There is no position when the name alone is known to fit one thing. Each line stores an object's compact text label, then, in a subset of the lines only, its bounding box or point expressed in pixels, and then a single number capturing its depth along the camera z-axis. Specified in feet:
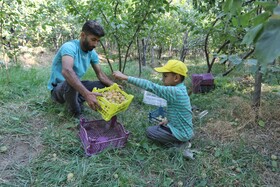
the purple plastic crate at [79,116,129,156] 7.08
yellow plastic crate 6.64
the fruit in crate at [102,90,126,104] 7.25
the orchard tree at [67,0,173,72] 11.34
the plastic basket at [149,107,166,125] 9.48
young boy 7.10
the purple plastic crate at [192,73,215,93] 13.85
